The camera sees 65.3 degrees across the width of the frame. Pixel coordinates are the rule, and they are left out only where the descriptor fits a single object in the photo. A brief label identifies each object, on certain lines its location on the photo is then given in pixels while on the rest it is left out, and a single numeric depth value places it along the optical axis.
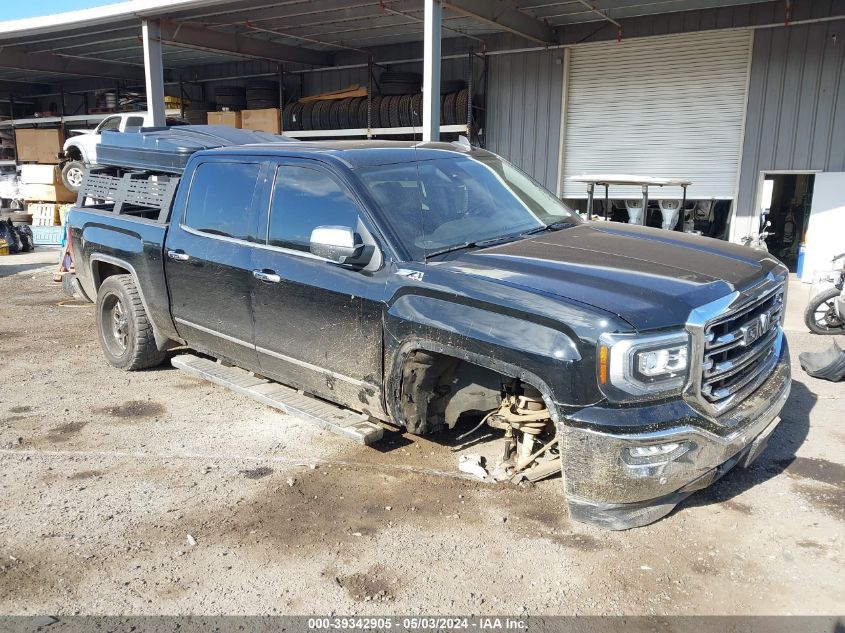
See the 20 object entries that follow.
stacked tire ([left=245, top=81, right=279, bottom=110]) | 17.02
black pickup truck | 2.91
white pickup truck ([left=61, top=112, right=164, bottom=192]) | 15.68
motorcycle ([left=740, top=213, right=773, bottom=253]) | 9.46
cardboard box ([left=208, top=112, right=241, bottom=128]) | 16.64
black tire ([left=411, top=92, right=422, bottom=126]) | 14.08
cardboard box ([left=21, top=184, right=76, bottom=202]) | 17.92
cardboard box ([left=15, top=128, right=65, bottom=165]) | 21.06
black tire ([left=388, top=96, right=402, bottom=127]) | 14.38
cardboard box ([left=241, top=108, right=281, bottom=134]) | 16.36
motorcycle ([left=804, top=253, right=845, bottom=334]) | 7.34
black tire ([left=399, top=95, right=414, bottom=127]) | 14.18
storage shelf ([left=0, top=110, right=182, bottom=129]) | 20.03
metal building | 11.22
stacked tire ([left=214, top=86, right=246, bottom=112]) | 17.16
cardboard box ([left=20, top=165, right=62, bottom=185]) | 17.83
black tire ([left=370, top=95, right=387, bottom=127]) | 14.73
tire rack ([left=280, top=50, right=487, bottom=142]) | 13.85
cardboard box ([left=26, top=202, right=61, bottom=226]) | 17.62
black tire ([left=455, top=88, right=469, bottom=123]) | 14.04
